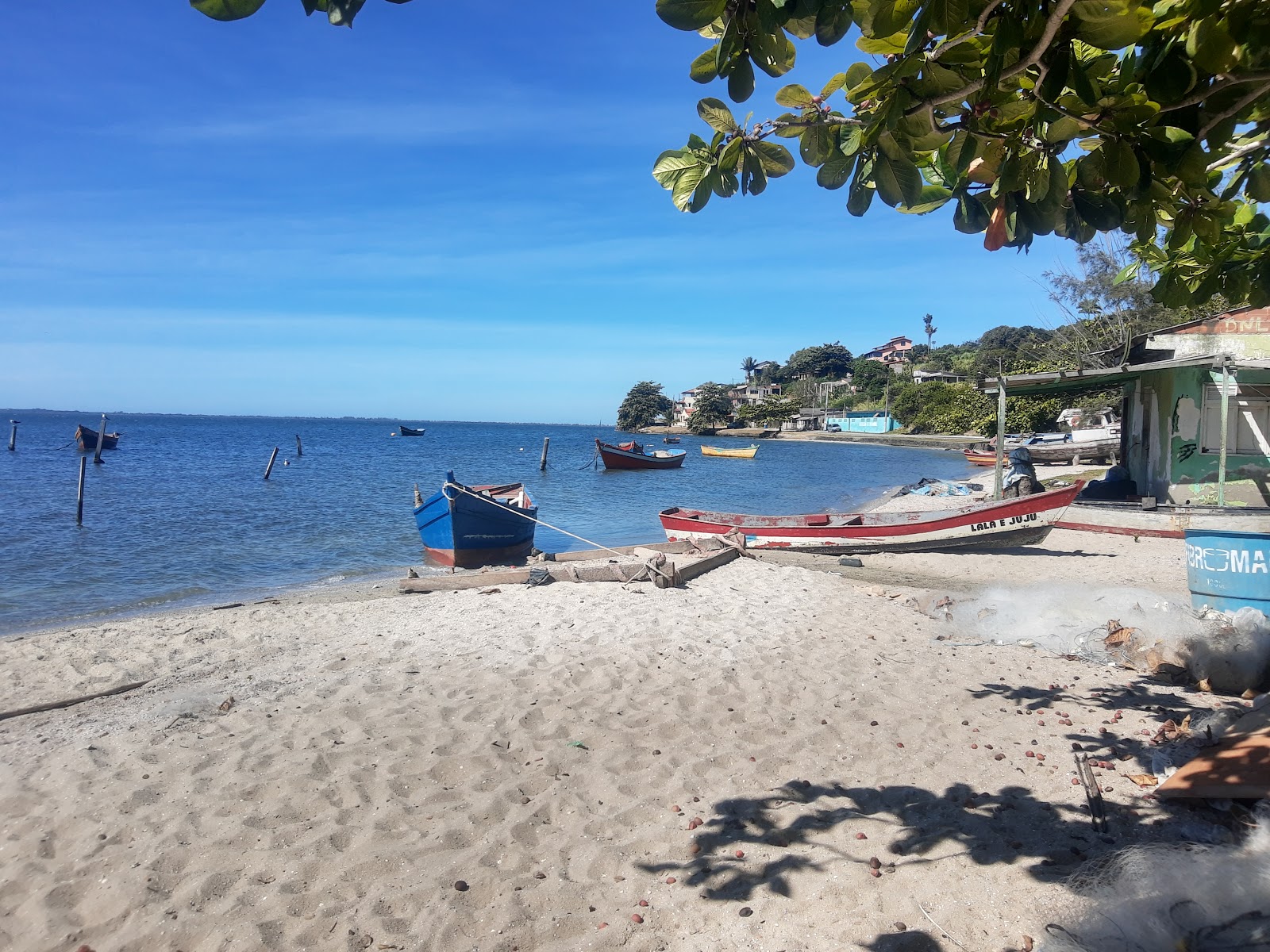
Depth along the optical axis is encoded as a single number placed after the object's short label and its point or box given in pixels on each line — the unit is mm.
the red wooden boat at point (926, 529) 12156
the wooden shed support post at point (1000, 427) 14432
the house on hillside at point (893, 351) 131250
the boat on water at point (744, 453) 53094
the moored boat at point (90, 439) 41969
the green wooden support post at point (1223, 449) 11021
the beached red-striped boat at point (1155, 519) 10695
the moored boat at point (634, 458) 42219
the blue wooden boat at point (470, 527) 14750
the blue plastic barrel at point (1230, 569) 5840
